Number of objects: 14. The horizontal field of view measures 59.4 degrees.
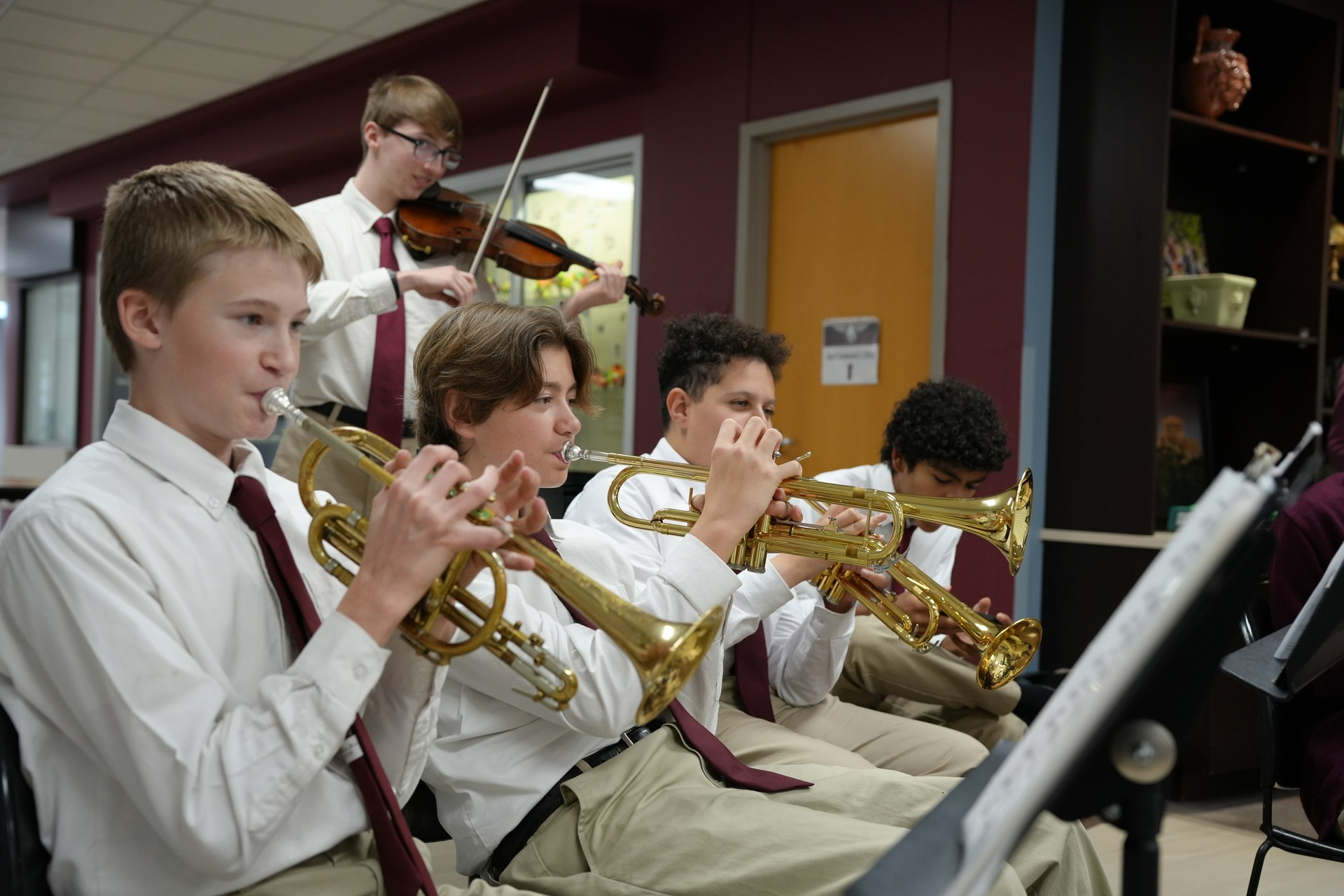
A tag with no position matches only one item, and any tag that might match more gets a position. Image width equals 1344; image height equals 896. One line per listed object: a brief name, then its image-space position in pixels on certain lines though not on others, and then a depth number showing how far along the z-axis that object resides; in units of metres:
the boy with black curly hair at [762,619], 1.93
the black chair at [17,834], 1.01
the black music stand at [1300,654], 1.57
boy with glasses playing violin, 2.69
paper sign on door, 4.49
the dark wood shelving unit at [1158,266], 3.65
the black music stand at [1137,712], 0.75
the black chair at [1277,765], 1.76
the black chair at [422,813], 1.63
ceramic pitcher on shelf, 3.73
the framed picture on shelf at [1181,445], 3.95
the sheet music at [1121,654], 0.74
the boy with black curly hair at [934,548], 2.52
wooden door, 4.34
